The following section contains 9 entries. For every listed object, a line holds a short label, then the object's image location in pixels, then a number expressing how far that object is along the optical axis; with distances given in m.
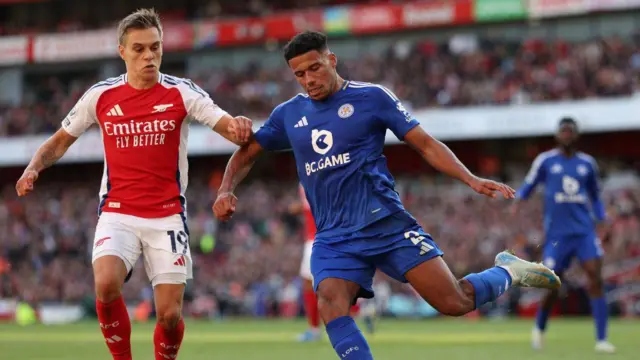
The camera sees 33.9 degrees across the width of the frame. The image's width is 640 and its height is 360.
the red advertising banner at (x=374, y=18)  34.06
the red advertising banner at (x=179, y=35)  38.16
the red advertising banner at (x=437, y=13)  32.72
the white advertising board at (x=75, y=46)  39.66
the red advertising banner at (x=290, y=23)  35.69
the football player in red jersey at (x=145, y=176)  7.95
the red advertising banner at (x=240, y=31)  37.06
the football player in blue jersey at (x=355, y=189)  7.21
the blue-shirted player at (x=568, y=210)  13.41
